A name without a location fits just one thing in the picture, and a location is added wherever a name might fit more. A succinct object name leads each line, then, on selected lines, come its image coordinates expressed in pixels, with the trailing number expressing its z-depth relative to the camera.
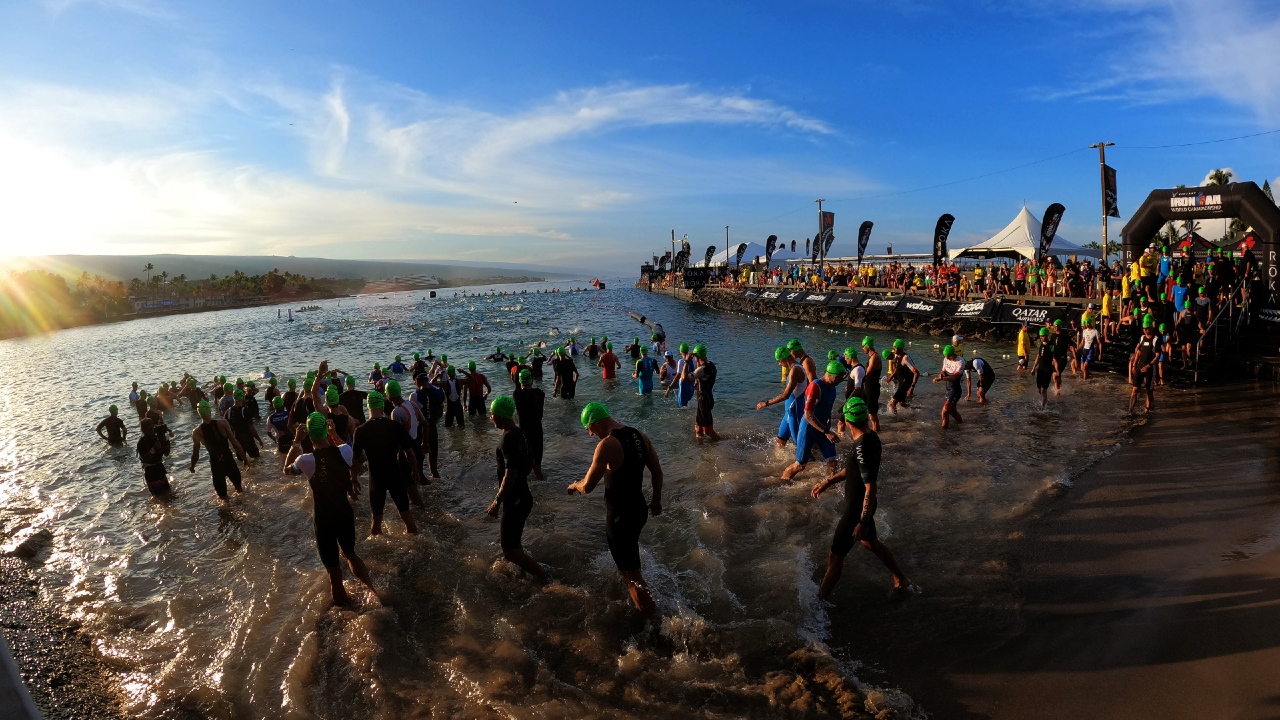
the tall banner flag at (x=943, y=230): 27.97
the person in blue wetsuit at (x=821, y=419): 7.78
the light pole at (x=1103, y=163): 20.41
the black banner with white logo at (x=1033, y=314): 19.89
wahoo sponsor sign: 25.72
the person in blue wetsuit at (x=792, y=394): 8.37
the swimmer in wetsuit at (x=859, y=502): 4.72
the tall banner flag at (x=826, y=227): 39.88
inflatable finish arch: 13.15
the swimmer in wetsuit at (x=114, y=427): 12.64
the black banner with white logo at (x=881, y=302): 27.77
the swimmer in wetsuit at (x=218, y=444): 8.49
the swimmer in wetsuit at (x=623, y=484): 4.68
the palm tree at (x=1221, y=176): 48.03
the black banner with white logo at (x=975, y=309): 22.74
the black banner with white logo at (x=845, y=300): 30.17
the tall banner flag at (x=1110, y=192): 20.39
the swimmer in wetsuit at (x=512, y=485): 5.32
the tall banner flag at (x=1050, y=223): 23.05
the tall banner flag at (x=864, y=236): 36.25
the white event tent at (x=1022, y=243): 28.39
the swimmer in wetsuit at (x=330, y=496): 5.21
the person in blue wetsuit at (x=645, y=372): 14.88
